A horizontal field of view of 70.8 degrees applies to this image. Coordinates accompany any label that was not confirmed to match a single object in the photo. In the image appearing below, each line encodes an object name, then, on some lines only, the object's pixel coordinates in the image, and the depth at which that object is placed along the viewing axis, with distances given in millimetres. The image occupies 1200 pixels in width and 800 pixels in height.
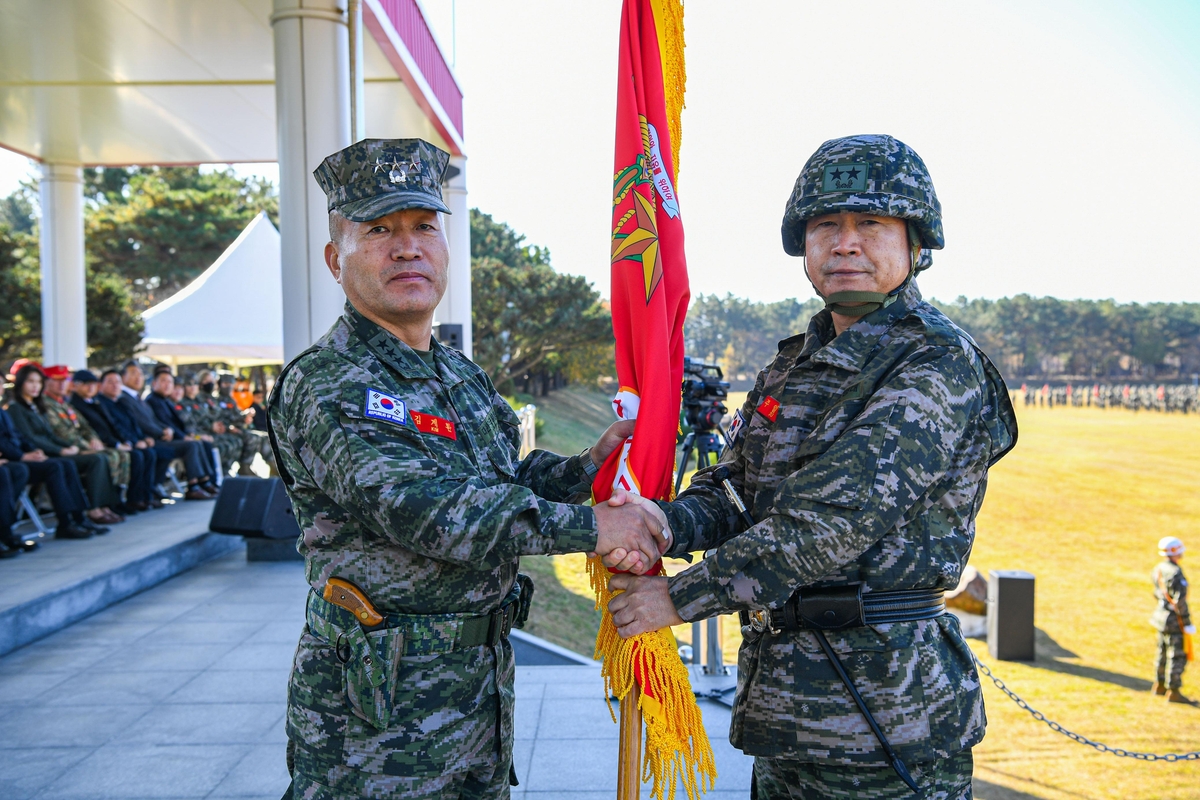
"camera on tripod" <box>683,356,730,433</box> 4176
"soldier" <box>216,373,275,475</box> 12000
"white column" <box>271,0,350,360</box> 5738
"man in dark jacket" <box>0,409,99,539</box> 6871
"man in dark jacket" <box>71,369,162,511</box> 8445
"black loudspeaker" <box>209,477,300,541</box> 6980
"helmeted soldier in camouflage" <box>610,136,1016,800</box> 1729
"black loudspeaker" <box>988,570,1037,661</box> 11047
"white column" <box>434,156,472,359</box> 10375
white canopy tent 14969
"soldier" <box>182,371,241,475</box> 11453
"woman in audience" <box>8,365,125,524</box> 7344
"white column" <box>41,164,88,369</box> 10570
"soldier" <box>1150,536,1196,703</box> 10062
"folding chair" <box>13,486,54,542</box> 7004
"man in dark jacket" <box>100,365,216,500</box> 8977
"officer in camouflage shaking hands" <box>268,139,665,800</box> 1768
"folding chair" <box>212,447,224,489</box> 10711
